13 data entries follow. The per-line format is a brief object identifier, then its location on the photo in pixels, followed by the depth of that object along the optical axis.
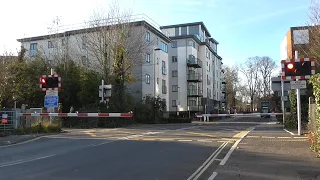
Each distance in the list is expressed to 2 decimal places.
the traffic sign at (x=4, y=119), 14.49
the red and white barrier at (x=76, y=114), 15.95
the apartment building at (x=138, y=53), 26.92
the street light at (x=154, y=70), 33.85
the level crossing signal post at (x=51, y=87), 15.98
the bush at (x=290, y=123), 17.18
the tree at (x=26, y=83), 22.42
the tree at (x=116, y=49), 24.05
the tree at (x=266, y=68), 67.31
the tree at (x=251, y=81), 69.04
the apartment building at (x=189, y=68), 44.08
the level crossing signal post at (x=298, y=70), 11.89
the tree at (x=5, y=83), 21.24
